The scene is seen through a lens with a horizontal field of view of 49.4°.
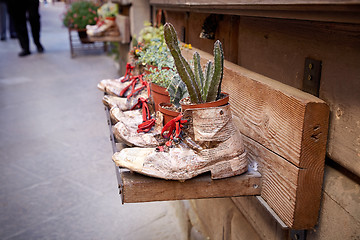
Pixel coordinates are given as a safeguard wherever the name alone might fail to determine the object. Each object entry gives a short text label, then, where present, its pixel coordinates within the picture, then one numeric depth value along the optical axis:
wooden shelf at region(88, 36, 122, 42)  5.54
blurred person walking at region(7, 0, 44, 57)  9.87
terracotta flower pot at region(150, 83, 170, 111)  1.79
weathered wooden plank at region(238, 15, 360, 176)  1.08
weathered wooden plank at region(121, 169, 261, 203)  1.29
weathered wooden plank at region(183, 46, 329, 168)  1.15
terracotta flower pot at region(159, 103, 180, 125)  1.54
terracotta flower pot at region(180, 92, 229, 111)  1.33
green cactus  1.35
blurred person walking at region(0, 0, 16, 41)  12.92
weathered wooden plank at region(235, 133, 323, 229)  1.20
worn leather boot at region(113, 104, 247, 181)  1.29
